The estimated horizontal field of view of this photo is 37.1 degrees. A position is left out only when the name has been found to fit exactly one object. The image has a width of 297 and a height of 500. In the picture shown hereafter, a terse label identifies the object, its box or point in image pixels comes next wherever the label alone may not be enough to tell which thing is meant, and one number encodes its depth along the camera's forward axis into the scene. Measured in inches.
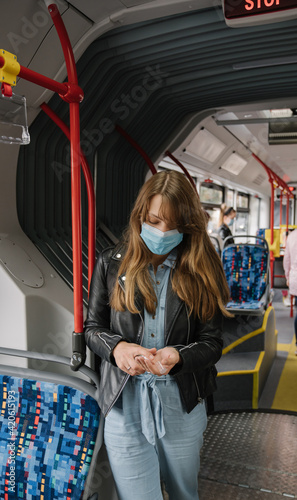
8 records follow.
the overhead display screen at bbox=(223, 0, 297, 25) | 78.8
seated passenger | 289.7
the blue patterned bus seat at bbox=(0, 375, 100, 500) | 66.3
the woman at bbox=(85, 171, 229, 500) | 61.5
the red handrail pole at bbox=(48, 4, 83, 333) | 72.3
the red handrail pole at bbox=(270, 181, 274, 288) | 257.1
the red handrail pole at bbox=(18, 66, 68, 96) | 63.5
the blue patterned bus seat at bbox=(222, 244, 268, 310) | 211.8
